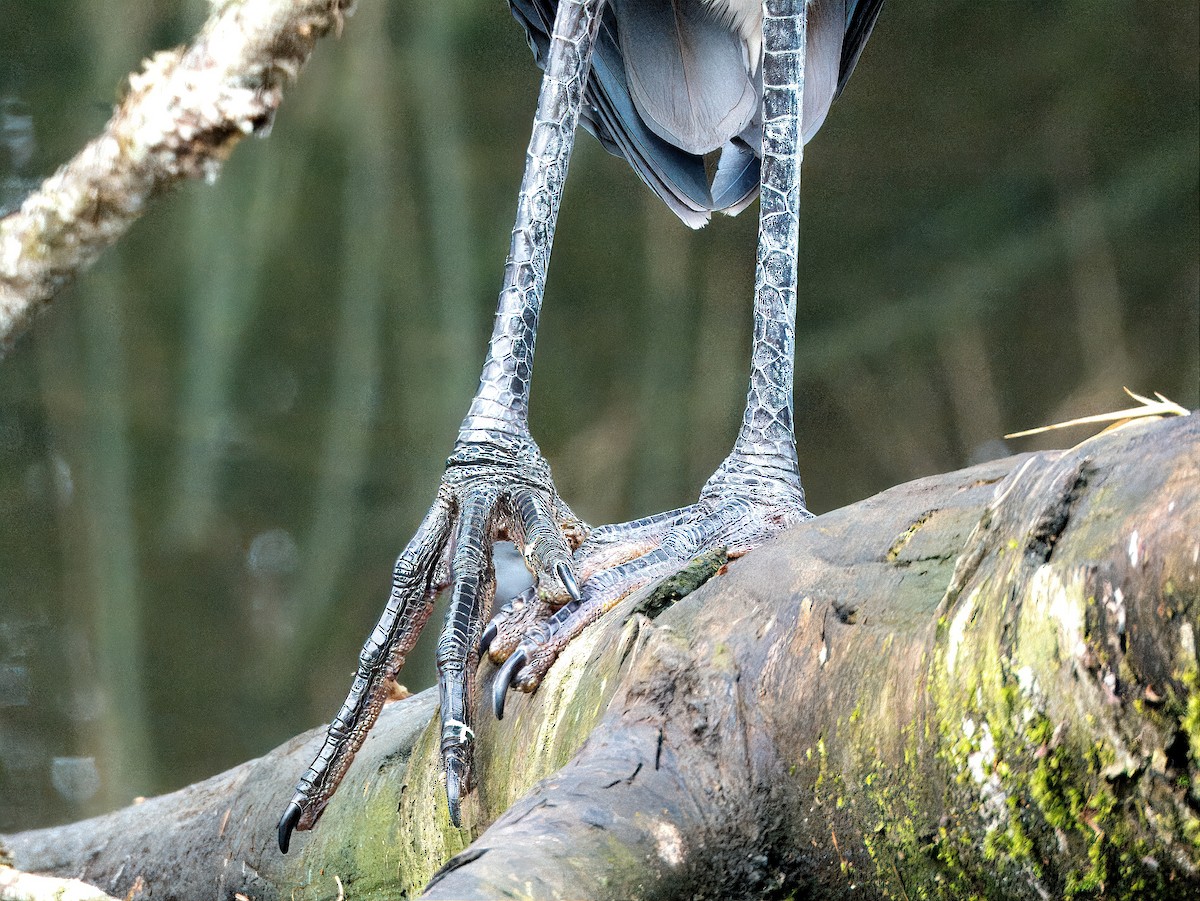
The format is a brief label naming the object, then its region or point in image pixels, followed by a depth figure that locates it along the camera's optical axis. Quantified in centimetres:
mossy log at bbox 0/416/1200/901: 315
